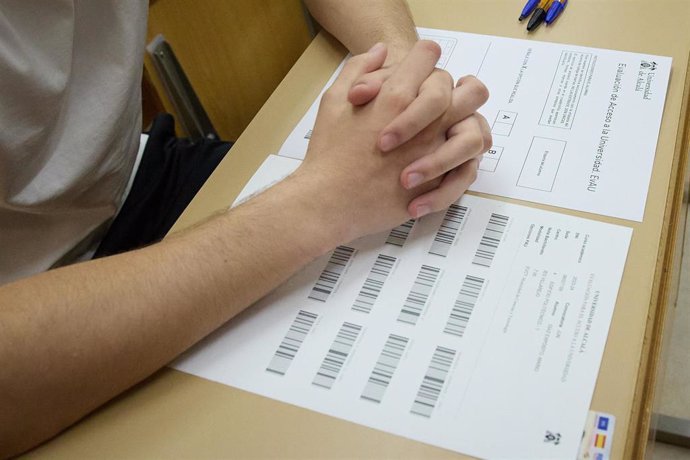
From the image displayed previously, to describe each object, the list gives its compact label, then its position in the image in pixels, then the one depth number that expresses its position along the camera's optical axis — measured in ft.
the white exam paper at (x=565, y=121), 2.58
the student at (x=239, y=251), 2.12
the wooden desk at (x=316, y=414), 2.02
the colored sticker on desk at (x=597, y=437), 1.90
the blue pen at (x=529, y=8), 3.34
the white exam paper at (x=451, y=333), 2.01
